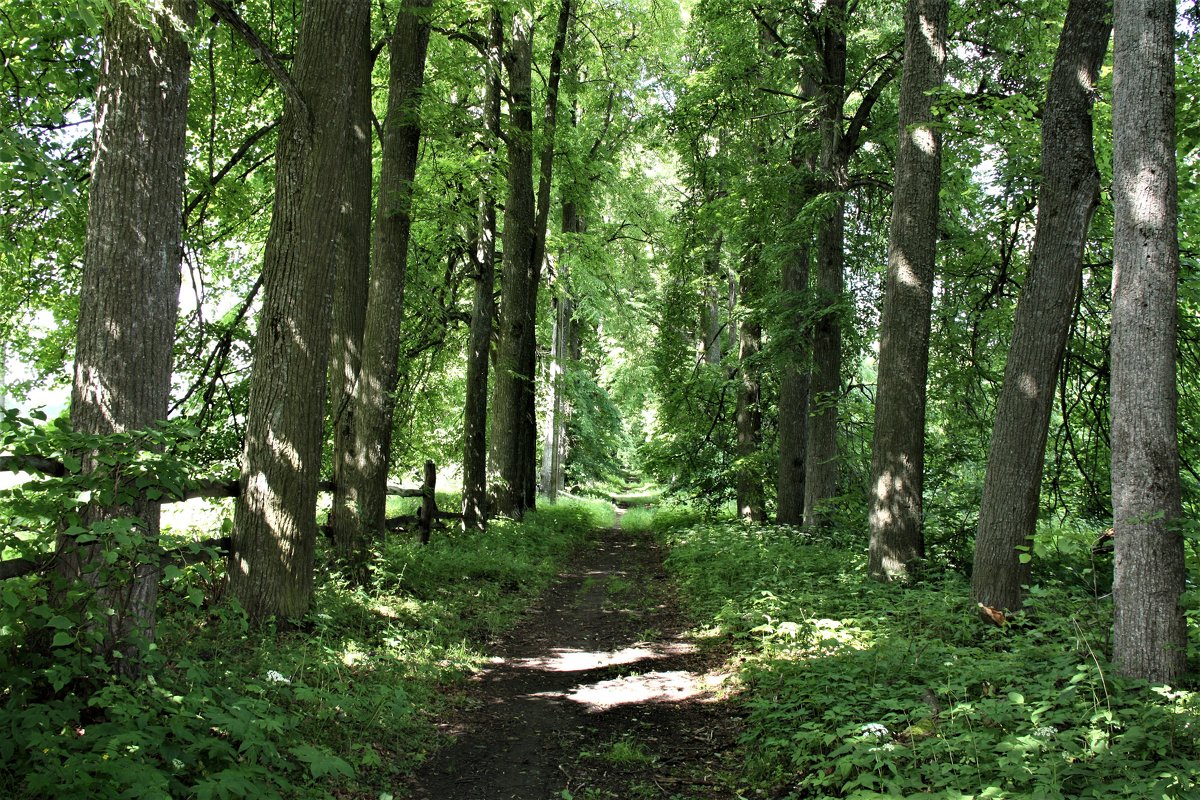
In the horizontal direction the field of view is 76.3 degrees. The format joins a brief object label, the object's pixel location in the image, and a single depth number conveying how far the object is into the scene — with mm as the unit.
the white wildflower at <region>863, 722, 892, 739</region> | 4340
